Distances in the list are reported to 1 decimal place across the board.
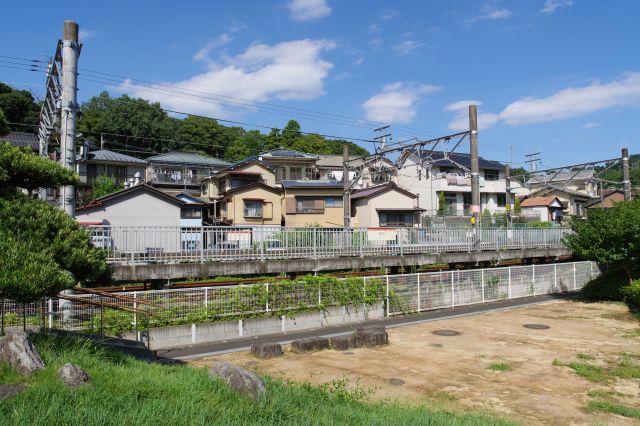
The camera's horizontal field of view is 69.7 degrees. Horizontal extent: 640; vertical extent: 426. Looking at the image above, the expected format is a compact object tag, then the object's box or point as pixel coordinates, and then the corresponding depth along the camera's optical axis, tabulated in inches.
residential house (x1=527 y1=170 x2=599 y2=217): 2302.5
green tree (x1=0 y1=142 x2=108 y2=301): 218.2
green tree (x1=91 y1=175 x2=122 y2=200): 1450.5
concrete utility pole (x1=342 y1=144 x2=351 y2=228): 1060.5
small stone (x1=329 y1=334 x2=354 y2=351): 459.8
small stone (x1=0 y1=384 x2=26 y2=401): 178.4
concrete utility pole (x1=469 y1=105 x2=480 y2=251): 815.1
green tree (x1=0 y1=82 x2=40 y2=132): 1956.2
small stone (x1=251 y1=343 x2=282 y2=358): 431.5
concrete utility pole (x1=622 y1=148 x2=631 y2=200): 1082.7
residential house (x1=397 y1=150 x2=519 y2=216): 1857.8
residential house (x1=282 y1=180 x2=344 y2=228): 1448.1
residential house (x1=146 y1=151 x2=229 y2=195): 1684.3
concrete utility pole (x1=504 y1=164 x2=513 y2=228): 1160.5
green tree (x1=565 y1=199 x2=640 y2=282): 766.0
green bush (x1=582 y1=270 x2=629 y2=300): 833.5
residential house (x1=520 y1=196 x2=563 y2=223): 2086.7
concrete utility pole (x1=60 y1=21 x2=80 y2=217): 448.8
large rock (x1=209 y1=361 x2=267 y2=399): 222.4
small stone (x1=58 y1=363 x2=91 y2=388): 197.3
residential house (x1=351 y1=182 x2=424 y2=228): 1456.7
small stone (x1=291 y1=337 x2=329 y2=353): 448.8
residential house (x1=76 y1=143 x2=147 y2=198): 1555.1
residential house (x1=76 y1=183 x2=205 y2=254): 1015.6
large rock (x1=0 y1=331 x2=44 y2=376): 207.3
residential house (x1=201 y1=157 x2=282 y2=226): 1432.1
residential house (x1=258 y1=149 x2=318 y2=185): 1819.6
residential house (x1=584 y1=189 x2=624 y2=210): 2385.6
